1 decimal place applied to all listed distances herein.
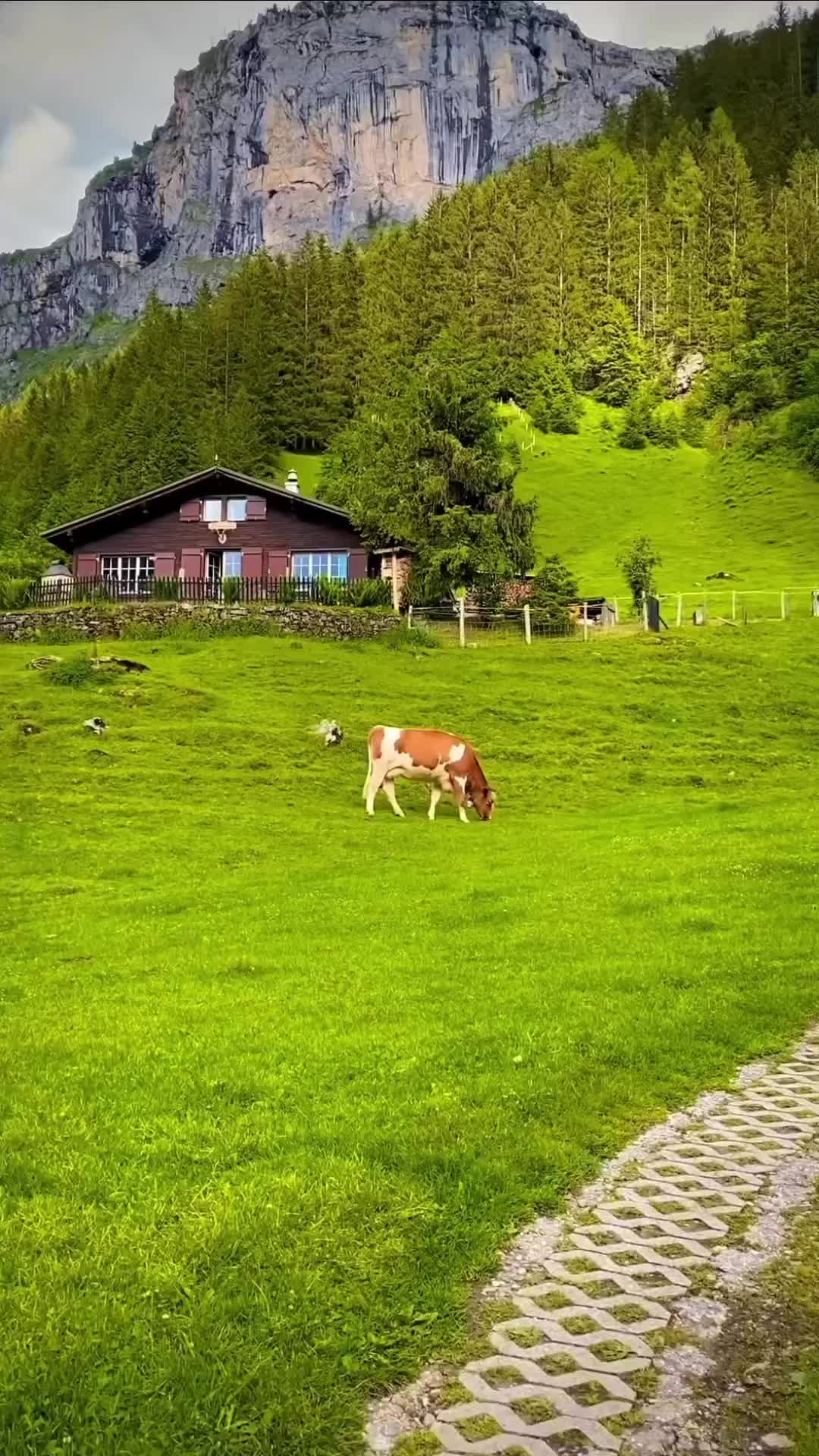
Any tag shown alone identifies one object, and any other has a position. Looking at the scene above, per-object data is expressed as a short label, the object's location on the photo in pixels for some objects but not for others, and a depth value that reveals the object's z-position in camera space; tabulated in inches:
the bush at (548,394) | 4018.2
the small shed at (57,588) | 1692.9
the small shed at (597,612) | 1854.1
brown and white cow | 844.6
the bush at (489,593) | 1849.2
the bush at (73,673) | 1166.3
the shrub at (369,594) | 1712.6
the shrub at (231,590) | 1647.8
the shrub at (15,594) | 1660.9
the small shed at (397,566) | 1988.1
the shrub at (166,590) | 1673.0
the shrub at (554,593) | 1784.0
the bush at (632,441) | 3905.0
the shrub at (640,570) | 2180.1
